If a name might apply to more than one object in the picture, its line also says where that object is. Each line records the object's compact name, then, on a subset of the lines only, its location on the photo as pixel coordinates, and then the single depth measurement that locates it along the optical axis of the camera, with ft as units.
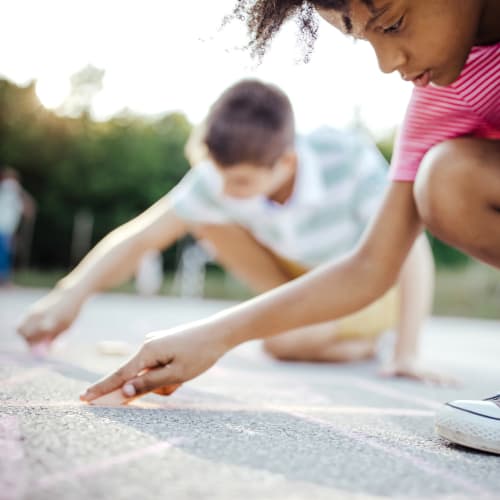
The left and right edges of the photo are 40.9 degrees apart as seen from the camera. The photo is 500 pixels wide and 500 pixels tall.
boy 8.96
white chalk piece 8.98
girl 4.00
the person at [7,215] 28.44
